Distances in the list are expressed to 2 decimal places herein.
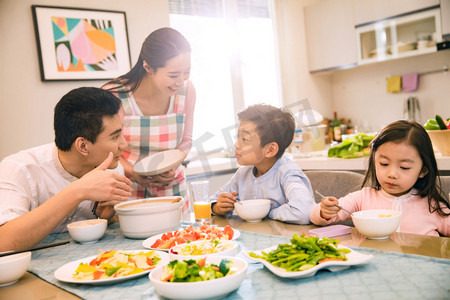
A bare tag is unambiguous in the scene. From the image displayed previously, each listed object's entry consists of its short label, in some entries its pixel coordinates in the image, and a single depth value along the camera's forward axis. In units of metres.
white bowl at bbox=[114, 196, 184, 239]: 1.20
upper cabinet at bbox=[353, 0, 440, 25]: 3.55
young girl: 1.25
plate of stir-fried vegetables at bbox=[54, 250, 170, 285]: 0.85
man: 1.33
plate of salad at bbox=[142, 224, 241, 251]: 1.03
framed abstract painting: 2.81
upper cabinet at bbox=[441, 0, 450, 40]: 3.34
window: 3.59
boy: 1.54
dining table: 0.69
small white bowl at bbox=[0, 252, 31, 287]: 0.88
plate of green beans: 0.76
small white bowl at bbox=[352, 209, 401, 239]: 0.98
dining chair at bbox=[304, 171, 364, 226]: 1.64
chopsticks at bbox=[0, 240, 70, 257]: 0.97
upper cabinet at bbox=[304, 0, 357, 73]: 4.11
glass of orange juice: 1.43
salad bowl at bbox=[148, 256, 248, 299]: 0.67
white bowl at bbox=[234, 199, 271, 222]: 1.33
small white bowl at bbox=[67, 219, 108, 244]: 1.22
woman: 1.76
